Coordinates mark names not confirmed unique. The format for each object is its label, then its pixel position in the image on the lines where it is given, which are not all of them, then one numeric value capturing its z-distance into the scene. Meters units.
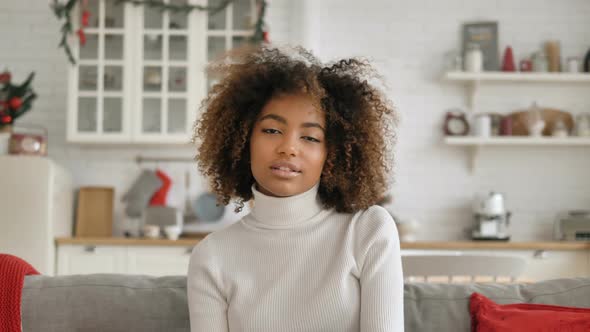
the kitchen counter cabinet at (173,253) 4.22
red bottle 4.82
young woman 1.51
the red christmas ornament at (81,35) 4.67
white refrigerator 4.18
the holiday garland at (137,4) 4.64
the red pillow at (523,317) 1.54
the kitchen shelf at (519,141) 4.68
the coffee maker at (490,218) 4.54
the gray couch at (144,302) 1.66
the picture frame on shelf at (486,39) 4.90
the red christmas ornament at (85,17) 4.66
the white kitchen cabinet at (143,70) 4.69
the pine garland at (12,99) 4.54
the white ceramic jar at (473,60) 4.78
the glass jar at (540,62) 4.80
